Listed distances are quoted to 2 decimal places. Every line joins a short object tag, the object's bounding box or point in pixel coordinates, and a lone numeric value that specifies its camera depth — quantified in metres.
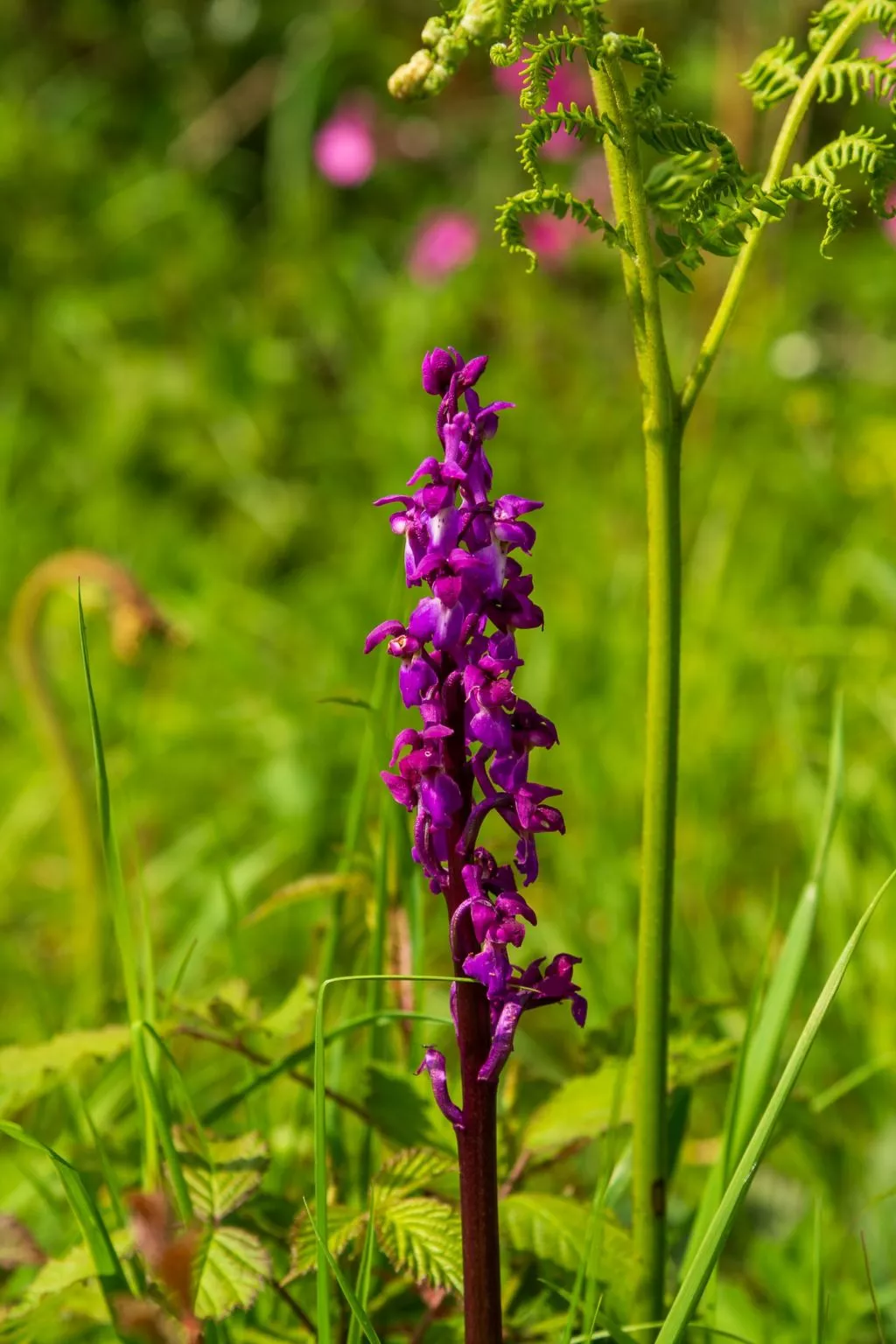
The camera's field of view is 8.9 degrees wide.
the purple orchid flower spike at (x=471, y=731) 0.98
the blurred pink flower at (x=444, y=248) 2.74
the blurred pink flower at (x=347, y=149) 2.95
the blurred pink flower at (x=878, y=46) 2.29
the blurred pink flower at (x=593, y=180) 2.75
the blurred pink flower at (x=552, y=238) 2.68
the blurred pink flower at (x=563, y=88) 2.57
